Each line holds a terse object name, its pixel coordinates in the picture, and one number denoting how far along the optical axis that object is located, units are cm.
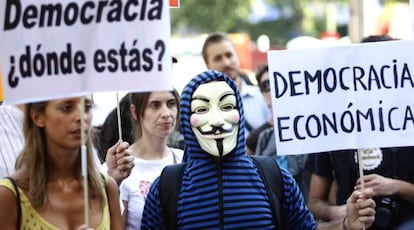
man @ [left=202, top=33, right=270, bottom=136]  1452
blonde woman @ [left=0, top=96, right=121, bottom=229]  730
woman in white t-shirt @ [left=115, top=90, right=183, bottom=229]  922
